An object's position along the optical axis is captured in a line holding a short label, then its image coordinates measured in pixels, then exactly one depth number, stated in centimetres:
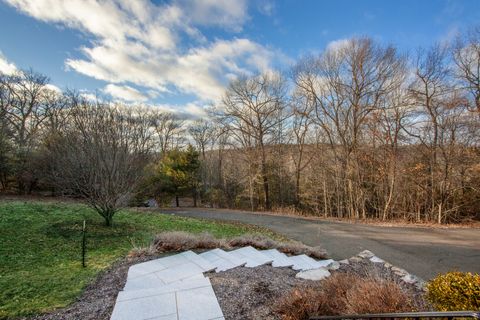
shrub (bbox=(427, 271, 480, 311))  212
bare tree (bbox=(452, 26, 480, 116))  1177
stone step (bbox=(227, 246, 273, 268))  477
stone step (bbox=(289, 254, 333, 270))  499
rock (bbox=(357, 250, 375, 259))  613
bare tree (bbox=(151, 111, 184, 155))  2842
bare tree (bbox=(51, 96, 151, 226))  794
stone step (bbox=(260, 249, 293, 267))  491
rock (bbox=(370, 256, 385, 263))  576
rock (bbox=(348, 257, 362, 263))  577
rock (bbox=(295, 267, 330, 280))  407
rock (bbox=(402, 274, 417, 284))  440
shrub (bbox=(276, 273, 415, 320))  246
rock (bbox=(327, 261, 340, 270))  490
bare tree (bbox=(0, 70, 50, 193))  1688
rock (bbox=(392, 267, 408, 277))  482
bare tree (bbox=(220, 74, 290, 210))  1795
